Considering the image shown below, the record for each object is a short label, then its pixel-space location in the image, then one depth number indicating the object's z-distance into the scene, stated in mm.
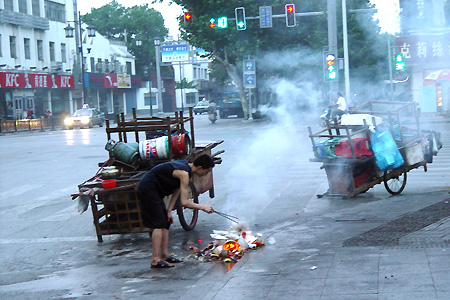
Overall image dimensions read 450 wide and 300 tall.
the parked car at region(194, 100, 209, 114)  74888
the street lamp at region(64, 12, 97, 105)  44269
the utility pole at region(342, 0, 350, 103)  29981
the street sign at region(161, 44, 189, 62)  61844
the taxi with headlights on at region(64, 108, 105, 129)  42312
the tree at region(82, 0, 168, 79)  87000
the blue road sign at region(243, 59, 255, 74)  37625
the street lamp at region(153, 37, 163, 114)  60000
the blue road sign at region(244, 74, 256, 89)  37688
